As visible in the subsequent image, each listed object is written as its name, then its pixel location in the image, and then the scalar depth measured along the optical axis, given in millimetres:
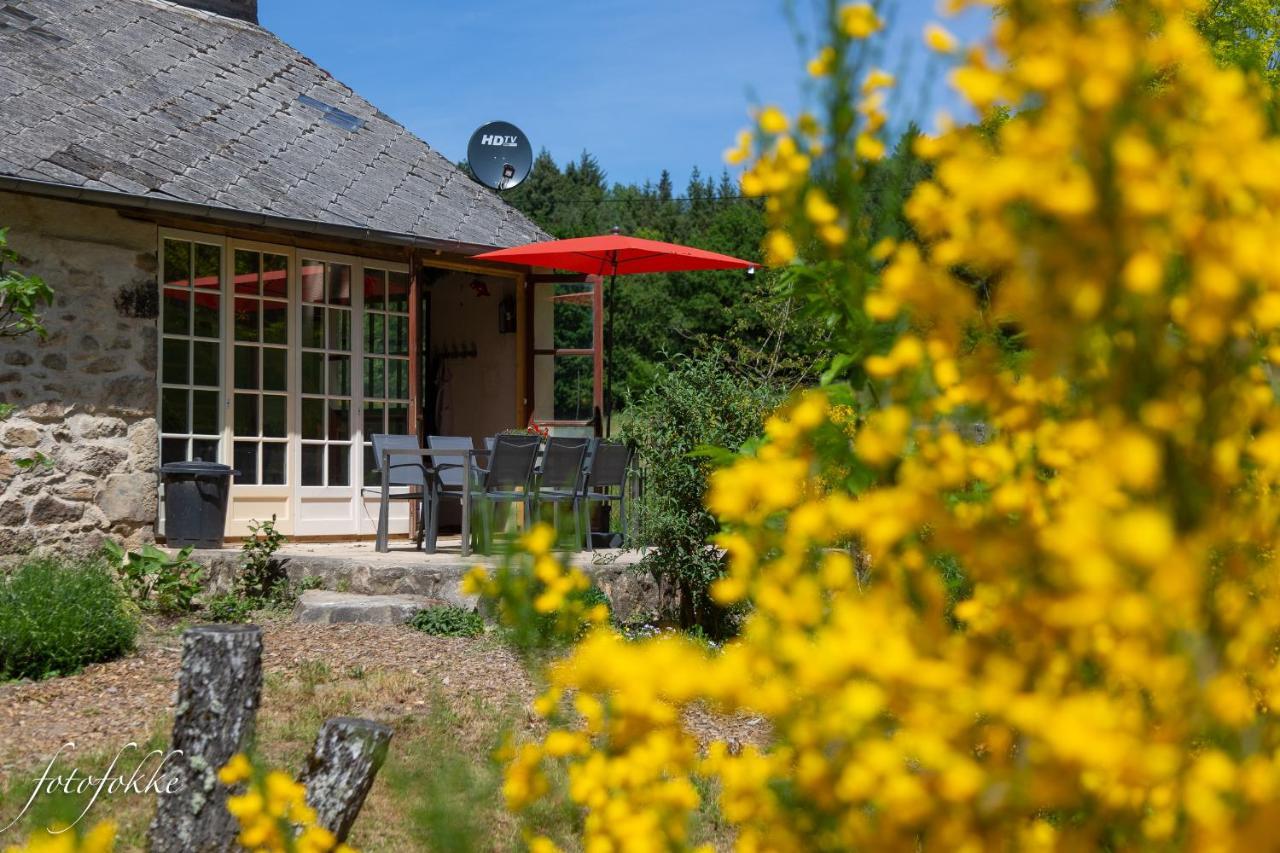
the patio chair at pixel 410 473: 7586
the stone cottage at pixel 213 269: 6926
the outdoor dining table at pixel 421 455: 7078
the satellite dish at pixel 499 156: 10562
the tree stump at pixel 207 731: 3281
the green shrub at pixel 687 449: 6281
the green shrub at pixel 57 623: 5077
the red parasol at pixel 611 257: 8242
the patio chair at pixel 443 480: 7547
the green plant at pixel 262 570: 6934
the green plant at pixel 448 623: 6086
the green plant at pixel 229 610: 6539
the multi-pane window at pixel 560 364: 9691
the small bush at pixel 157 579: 6562
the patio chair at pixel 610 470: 7320
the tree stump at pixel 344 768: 3125
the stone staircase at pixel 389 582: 6273
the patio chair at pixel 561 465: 7207
